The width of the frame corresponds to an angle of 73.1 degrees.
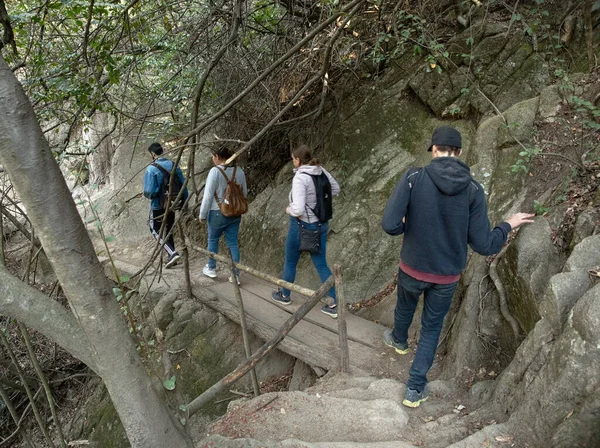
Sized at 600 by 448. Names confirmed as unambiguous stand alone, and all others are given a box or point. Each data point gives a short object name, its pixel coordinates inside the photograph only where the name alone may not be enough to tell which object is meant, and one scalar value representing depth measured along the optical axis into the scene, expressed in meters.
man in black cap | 2.77
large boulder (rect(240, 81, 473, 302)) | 5.67
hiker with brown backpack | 5.02
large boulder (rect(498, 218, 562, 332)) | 2.96
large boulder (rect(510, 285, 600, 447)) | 2.02
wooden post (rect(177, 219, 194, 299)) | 5.57
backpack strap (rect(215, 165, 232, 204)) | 4.92
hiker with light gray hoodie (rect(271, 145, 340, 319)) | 4.43
